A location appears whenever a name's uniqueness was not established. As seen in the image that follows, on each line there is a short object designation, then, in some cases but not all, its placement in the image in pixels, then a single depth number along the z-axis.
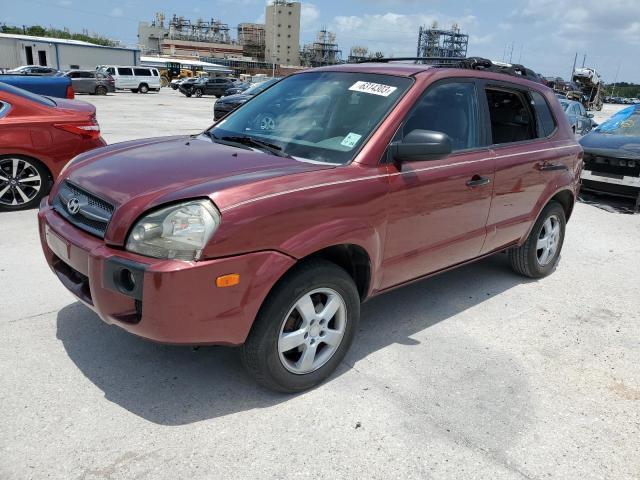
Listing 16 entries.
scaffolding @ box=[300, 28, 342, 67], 124.19
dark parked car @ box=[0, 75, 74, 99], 9.29
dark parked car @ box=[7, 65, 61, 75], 32.38
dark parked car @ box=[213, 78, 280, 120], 18.78
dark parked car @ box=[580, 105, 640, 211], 8.21
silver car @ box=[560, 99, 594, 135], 15.29
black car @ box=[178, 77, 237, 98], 38.34
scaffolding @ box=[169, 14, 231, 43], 148.88
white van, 38.59
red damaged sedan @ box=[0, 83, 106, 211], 5.99
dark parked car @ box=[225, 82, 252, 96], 30.79
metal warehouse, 46.41
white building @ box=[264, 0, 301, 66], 126.88
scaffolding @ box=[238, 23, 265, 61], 140.75
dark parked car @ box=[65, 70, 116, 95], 32.00
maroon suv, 2.47
